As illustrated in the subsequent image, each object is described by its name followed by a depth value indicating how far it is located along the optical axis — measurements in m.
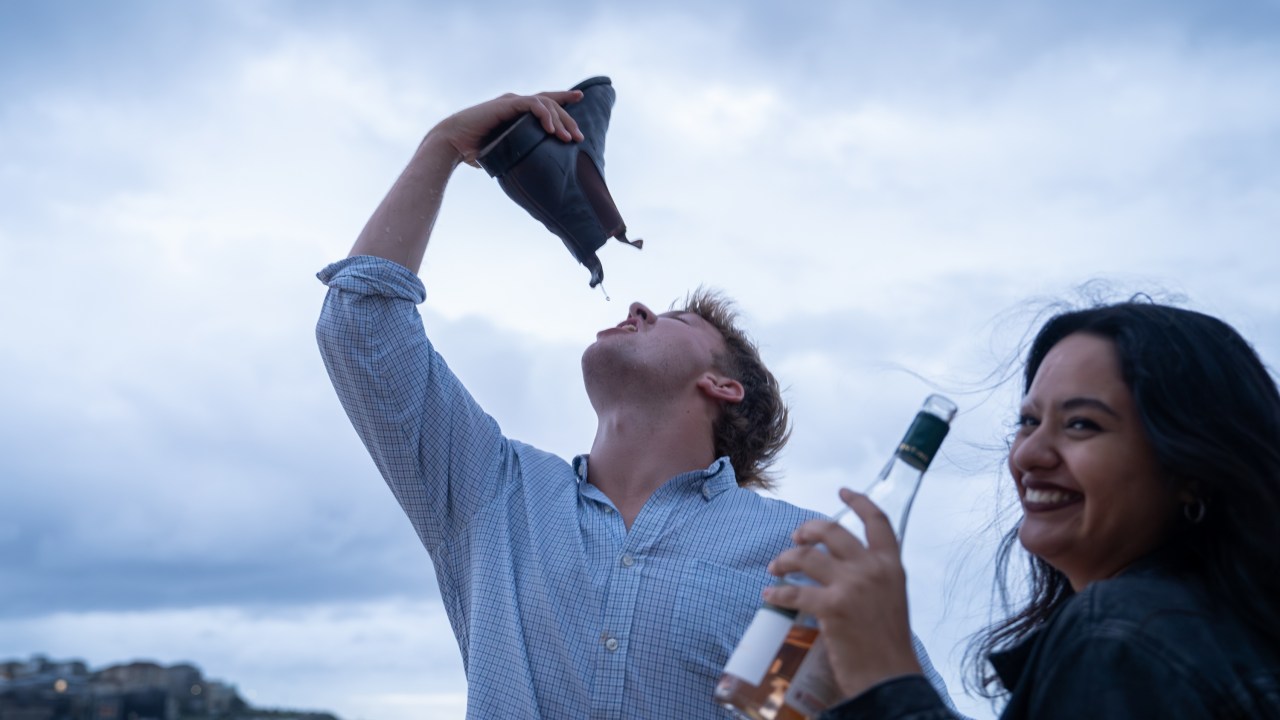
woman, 1.30
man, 2.79
